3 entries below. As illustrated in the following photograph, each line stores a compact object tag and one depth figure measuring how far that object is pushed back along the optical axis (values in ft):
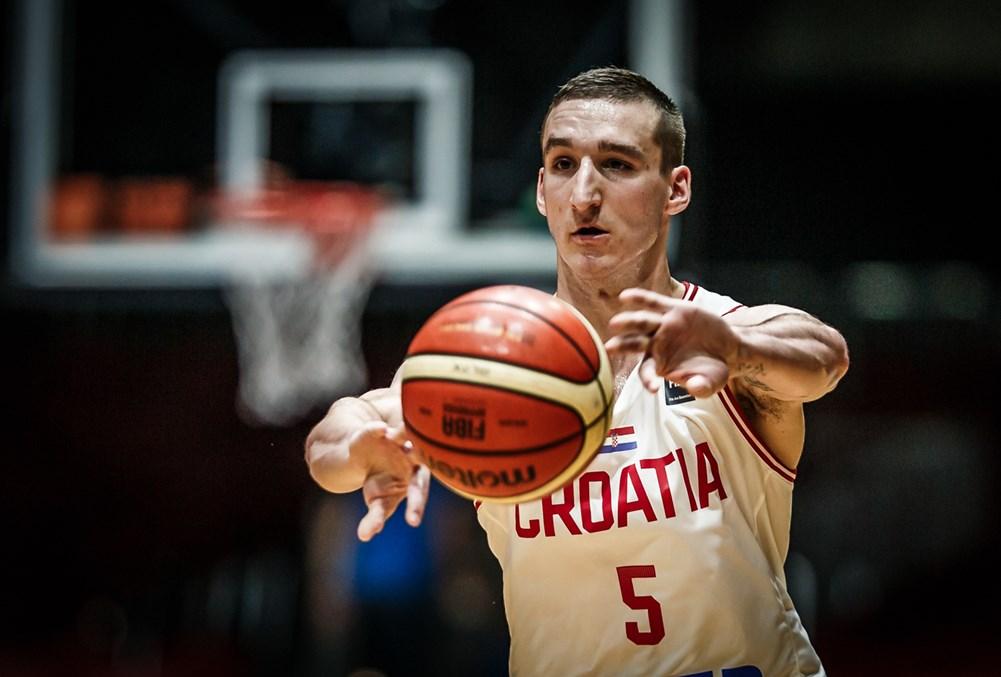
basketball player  19.33
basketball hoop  47.96
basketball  16.92
